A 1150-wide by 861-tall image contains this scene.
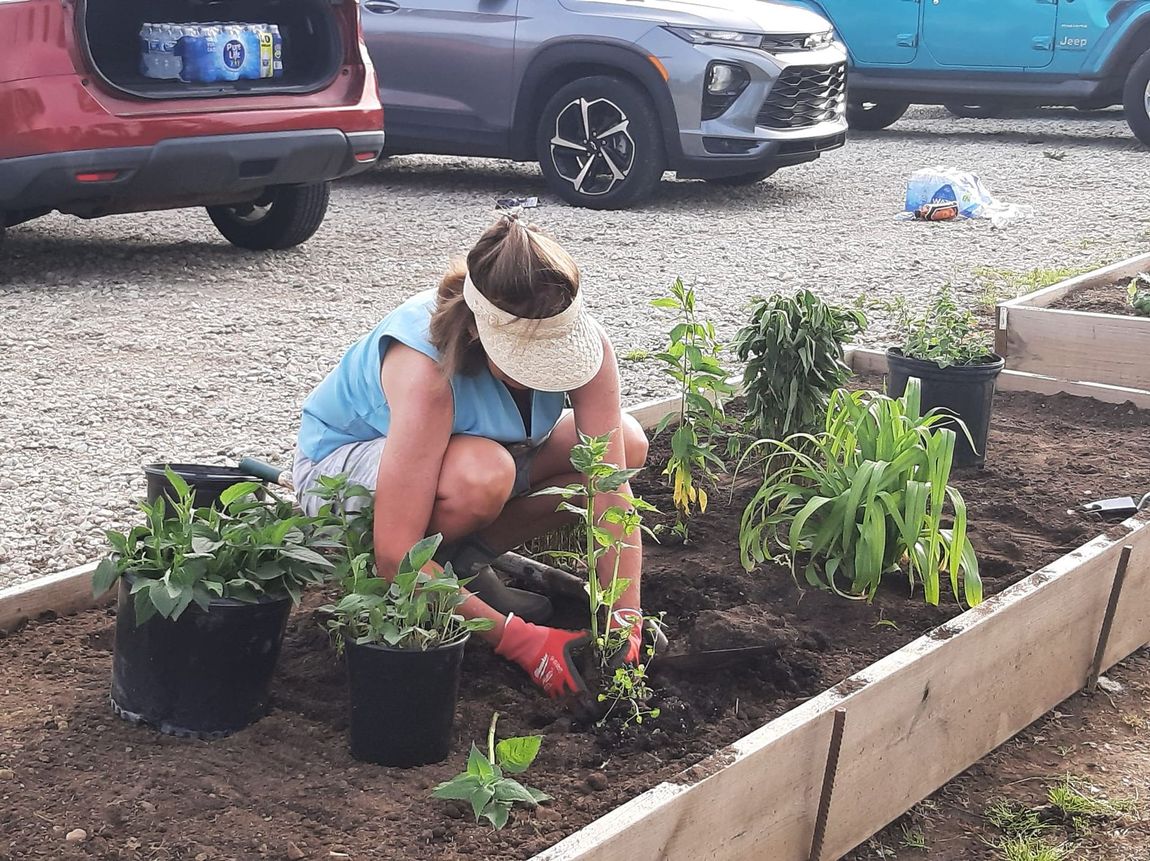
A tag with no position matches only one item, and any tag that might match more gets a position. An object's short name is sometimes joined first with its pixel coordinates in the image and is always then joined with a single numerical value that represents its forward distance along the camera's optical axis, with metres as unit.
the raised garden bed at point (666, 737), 2.16
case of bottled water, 5.98
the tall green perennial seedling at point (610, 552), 2.51
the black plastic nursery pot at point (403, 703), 2.32
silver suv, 8.26
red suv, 5.63
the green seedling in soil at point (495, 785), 2.15
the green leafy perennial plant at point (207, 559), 2.34
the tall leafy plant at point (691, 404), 3.42
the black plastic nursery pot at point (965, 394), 4.05
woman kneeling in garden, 2.56
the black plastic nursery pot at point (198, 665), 2.41
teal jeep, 11.23
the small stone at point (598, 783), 2.38
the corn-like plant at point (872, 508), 3.04
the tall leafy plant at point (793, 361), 3.51
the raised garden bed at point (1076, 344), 5.05
